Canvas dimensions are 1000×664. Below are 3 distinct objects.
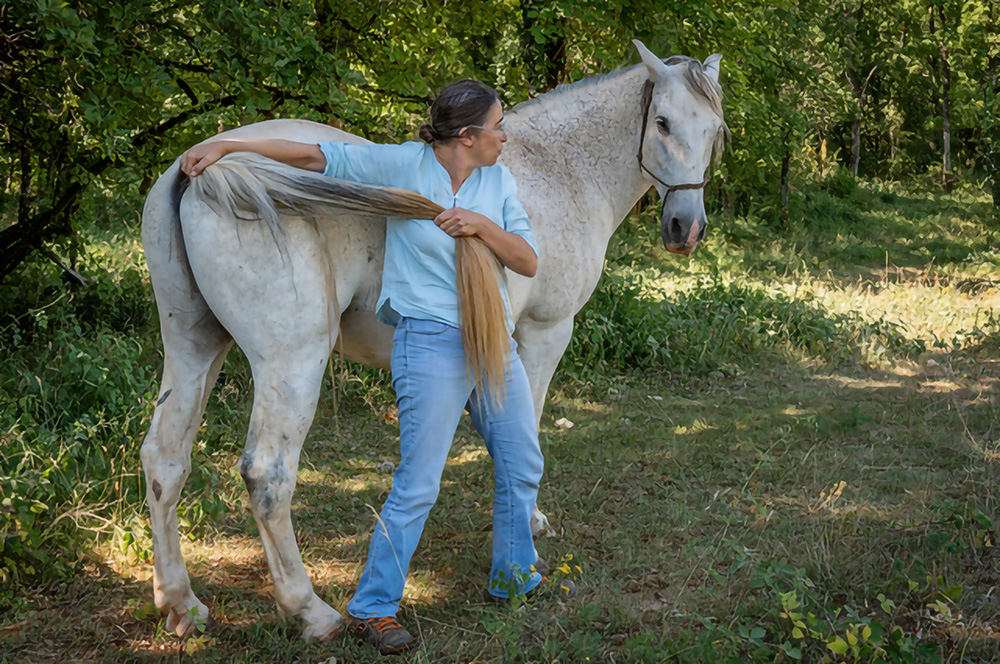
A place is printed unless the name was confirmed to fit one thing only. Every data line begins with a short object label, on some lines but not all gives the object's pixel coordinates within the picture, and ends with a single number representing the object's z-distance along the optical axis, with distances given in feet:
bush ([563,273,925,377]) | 22.98
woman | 9.50
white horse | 9.36
